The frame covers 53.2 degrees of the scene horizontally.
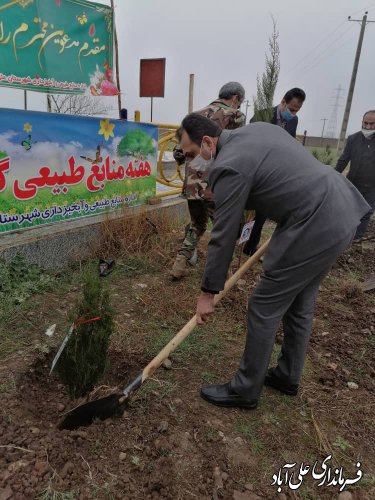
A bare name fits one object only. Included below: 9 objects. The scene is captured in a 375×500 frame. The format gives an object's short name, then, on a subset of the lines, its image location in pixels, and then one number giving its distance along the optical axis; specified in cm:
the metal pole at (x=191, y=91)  716
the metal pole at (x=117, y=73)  456
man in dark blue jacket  453
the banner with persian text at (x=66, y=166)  335
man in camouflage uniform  349
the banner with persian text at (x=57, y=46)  363
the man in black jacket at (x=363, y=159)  525
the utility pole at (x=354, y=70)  2008
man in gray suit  175
